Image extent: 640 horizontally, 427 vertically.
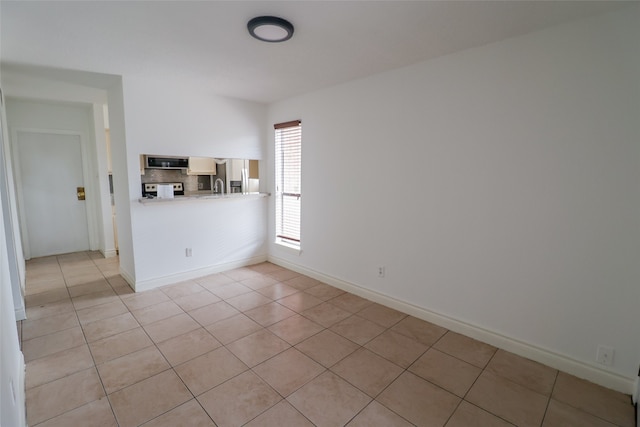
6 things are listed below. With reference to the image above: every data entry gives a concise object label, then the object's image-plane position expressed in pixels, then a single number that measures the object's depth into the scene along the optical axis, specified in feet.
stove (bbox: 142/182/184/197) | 11.62
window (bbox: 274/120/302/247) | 13.89
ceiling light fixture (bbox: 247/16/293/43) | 6.66
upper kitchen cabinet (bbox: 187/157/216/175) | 13.08
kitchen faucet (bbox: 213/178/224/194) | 14.06
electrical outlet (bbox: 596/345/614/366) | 6.73
